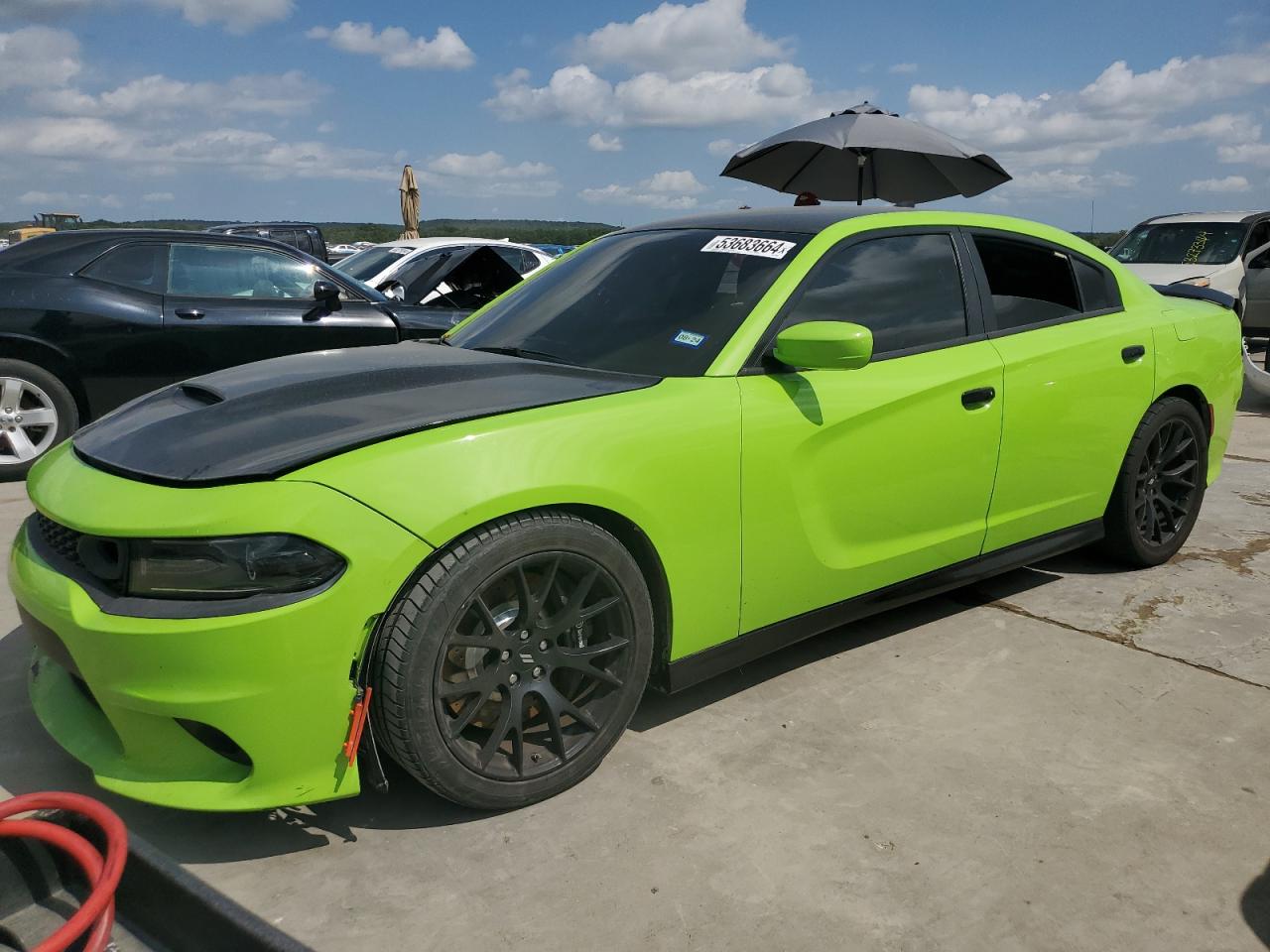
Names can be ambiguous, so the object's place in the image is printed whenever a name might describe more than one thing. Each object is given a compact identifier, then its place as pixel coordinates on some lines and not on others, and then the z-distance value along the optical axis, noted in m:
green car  2.19
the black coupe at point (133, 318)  5.96
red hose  1.86
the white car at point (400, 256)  10.08
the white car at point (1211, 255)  11.54
